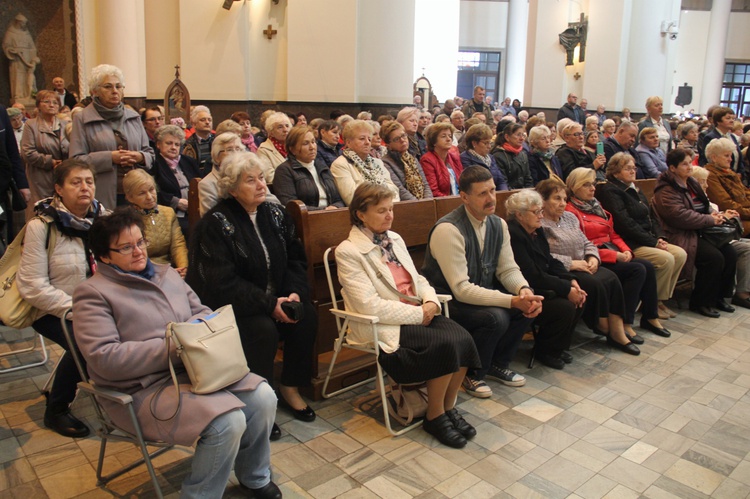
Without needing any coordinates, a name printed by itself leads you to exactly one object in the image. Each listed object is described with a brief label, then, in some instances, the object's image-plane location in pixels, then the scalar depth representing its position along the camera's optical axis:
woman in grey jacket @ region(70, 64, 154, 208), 4.18
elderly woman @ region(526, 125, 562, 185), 6.15
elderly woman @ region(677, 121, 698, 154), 8.70
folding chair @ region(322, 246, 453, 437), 3.24
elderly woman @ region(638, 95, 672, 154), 8.93
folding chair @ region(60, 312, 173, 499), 2.39
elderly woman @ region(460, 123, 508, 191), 5.75
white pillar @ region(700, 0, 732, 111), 21.47
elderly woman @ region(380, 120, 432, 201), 5.23
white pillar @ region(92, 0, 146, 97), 9.93
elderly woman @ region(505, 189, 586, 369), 4.21
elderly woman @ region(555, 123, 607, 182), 6.38
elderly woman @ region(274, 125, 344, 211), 4.36
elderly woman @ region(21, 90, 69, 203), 5.61
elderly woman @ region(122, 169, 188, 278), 3.69
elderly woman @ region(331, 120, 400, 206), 4.62
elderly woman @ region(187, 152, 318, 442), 3.20
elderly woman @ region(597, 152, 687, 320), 5.31
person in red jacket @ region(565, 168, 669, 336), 4.95
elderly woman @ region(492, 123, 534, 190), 6.09
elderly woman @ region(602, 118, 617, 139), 9.58
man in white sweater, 3.77
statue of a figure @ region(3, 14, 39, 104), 10.13
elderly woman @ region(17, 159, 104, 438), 3.14
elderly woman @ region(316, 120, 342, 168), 5.10
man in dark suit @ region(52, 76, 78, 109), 9.39
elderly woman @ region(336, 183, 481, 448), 3.22
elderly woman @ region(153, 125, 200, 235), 4.70
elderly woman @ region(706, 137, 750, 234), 6.29
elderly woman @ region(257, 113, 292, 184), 5.14
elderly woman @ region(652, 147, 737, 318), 5.63
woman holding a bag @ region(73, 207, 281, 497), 2.37
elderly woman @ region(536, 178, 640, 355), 4.57
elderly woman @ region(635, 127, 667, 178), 7.07
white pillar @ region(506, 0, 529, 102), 20.62
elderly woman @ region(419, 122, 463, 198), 5.48
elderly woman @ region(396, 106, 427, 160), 6.06
